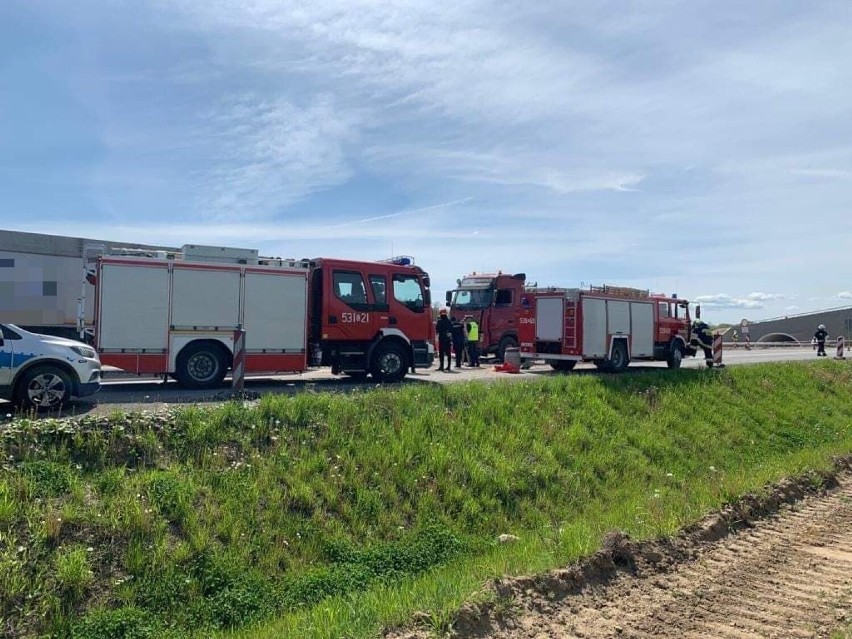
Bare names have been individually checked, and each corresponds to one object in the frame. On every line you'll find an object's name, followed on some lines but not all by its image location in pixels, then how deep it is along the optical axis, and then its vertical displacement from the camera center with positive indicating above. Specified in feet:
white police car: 34.42 -1.39
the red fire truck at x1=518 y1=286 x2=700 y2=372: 70.08 +2.12
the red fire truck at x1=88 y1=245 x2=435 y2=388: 46.09 +2.13
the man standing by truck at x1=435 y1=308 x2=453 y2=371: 74.74 +1.26
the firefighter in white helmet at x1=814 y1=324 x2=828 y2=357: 123.95 +2.13
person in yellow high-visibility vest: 79.25 +0.49
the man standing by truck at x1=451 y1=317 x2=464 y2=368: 76.54 +0.57
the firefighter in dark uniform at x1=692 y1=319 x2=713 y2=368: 79.87 +1.46
